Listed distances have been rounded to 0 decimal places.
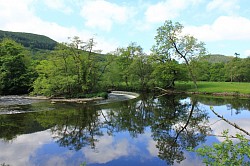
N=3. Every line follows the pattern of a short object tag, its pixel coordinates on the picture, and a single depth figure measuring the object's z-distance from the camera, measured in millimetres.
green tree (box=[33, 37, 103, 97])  40406
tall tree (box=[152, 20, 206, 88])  51919
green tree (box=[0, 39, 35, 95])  51469
